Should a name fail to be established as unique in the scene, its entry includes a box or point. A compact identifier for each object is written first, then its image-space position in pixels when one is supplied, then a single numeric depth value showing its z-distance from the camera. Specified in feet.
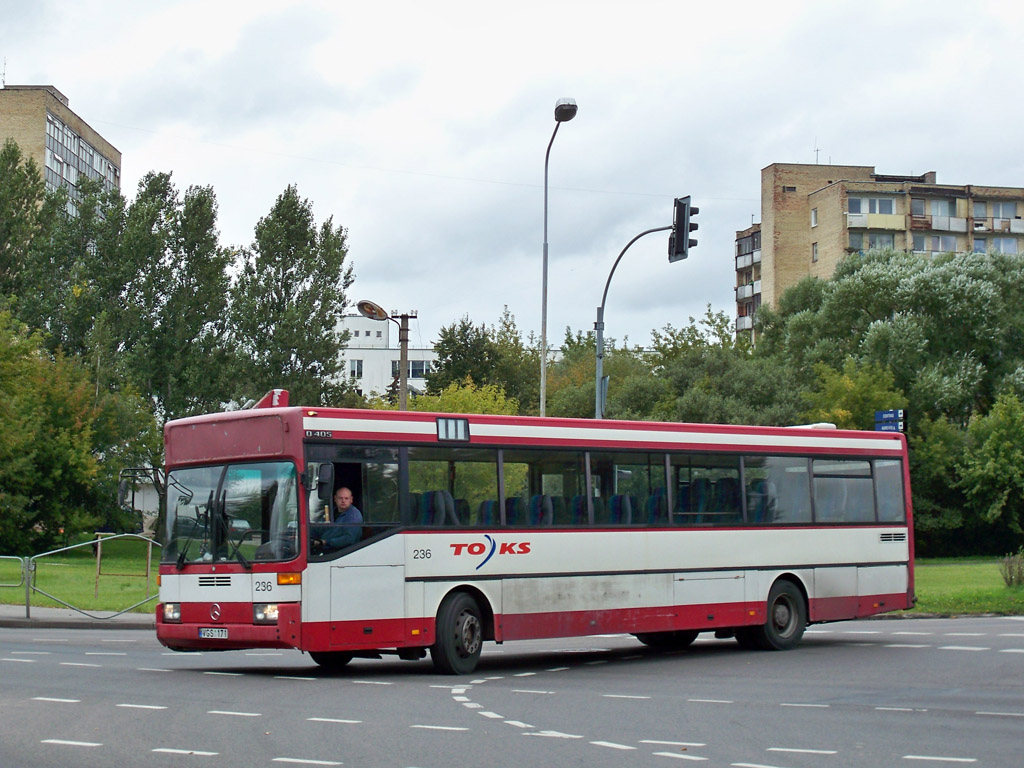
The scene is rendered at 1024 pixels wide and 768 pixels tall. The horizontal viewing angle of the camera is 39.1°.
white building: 440.04
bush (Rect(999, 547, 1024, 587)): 96.58
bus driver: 48.44
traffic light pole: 99.60
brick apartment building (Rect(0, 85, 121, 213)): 281.95
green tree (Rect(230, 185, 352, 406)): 188.96
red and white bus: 48.52
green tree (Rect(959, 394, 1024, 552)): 195.93
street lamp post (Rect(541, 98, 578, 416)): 97.50
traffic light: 86.69
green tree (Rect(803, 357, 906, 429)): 193.16
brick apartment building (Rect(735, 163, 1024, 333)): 311.06
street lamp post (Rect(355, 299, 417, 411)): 103.76
